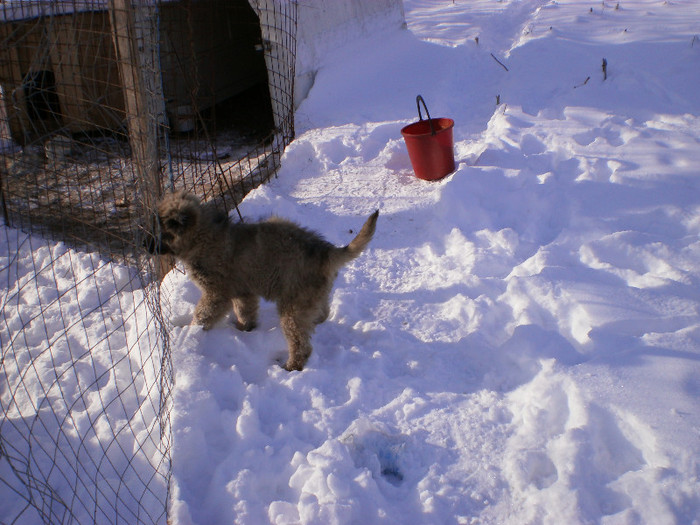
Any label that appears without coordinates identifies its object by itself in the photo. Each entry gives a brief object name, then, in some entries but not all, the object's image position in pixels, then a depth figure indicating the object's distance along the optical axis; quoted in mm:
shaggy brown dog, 4074
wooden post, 3922
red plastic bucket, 6529
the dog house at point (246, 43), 8586
